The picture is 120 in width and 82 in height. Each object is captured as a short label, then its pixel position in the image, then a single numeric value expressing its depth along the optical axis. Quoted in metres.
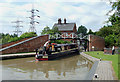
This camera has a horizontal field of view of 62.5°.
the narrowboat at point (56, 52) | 11.61
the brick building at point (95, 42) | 19.06
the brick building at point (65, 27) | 33.12
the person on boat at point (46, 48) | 12.19
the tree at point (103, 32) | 25.59
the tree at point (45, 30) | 26.87
